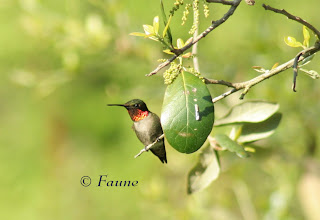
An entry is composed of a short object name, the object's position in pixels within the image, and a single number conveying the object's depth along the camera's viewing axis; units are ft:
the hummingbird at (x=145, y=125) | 13.42
